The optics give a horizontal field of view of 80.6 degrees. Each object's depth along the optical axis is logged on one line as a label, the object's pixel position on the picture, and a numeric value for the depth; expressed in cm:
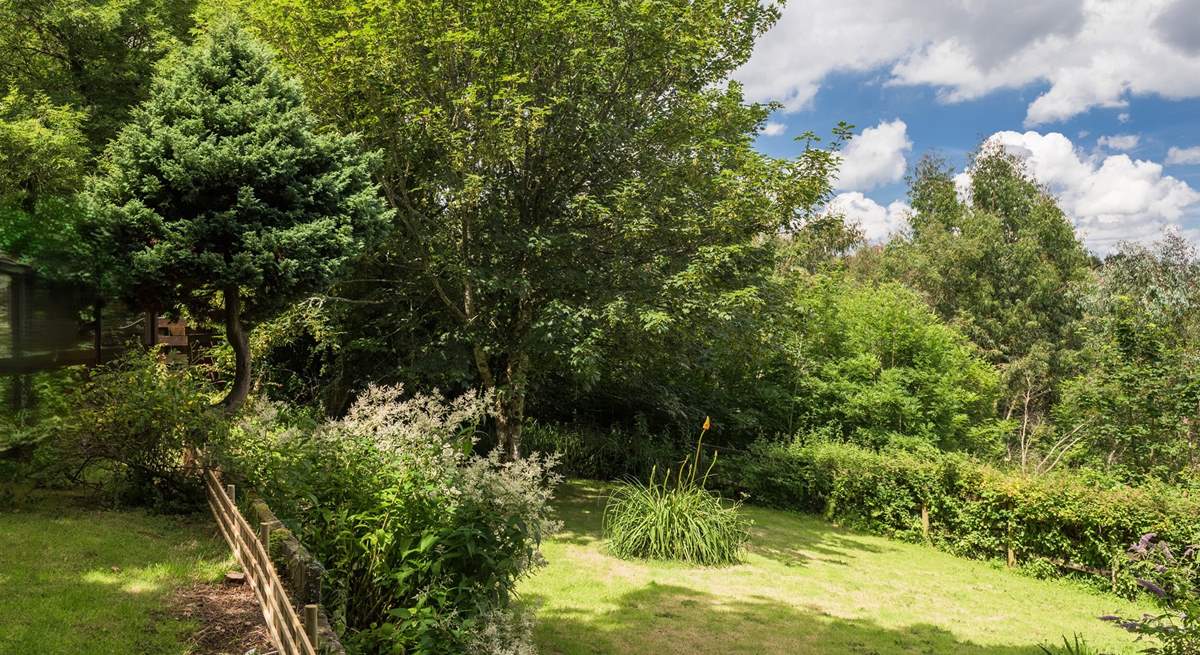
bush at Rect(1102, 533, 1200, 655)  445
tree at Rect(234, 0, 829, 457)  922
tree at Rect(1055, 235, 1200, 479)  1325
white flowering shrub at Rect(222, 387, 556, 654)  387
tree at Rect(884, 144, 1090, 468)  2525
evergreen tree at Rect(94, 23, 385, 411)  679
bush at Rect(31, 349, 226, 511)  575
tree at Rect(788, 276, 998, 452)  1545
